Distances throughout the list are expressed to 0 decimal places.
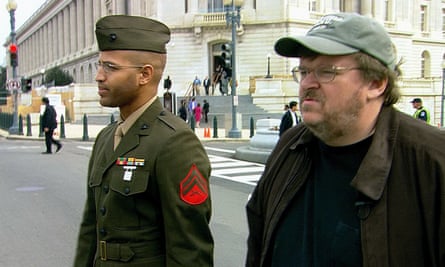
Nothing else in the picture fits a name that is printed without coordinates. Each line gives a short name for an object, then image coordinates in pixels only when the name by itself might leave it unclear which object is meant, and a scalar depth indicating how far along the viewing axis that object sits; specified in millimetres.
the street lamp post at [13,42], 29078
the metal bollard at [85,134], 24022
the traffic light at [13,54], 28094
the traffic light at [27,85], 30219
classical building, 45606
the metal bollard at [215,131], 24766
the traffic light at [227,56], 23875
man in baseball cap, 1727
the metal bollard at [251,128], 24789
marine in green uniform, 2449
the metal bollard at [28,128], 27809
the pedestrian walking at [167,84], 21125
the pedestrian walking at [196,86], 43688
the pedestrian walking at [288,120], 11969
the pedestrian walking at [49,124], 17141
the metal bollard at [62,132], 25516
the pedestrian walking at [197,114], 32662
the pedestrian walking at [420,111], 13338
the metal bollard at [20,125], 28484
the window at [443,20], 69000
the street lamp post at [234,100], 24344
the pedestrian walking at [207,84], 42762
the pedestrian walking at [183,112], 30625
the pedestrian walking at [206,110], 35281
